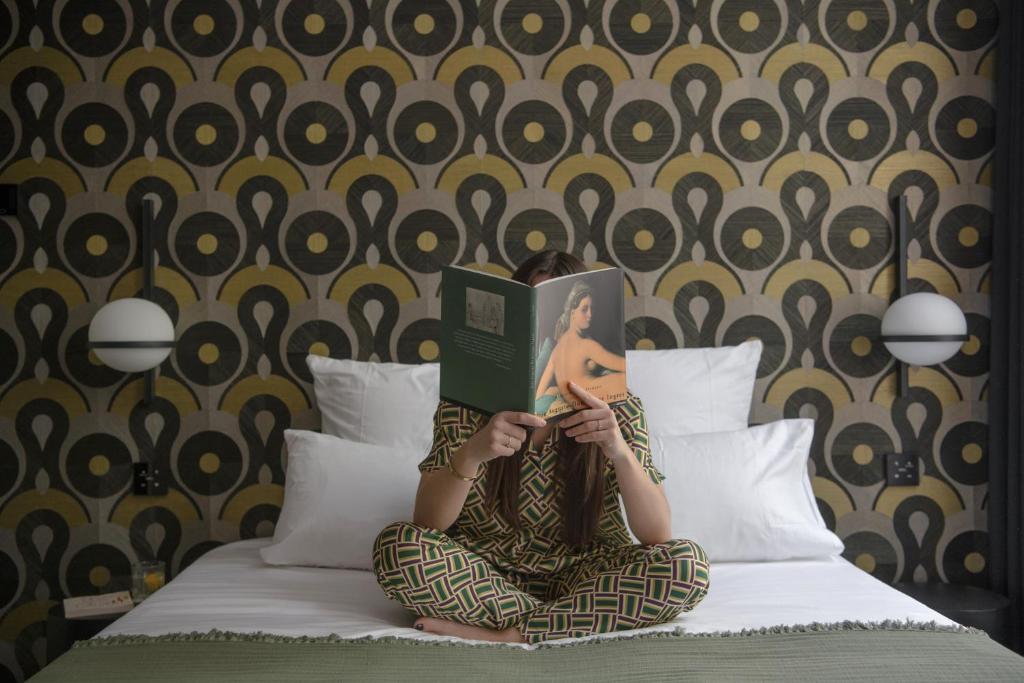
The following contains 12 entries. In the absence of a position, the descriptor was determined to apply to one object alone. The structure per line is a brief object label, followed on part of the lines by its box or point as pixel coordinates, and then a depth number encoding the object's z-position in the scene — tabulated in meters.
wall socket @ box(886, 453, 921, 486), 2.95
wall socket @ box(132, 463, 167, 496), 2.95
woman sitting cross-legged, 1.92
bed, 1.64
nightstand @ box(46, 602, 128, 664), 2.50
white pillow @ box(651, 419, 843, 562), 2.48
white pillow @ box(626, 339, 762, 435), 2.72
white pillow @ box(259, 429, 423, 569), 2.47
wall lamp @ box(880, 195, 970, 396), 2.75
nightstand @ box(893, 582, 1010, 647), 2.58
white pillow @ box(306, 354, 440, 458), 2.72
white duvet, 1.96
